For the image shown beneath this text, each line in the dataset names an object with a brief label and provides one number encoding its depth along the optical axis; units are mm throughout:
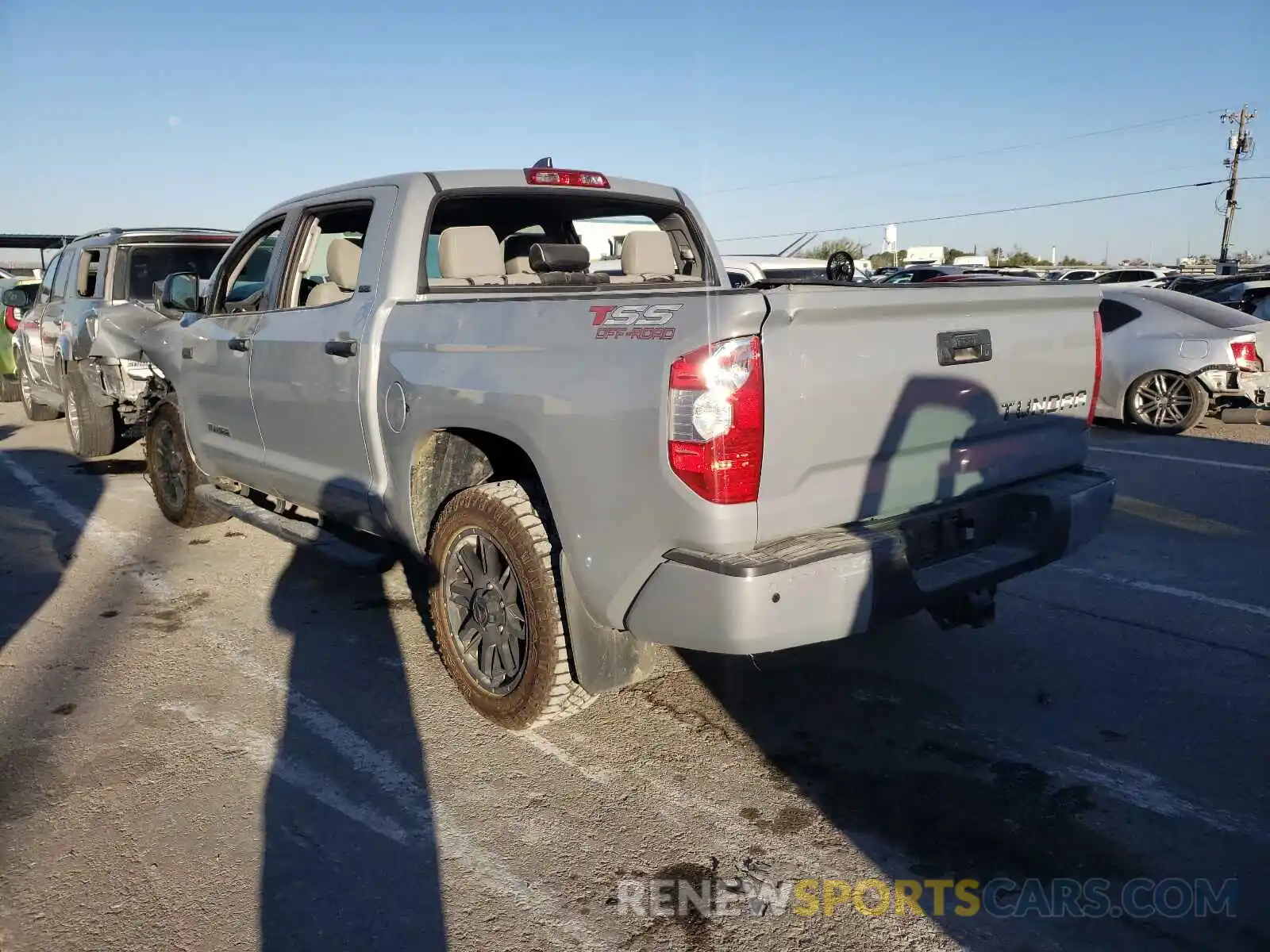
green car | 13789
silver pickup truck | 2787
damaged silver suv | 8141
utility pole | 48812
